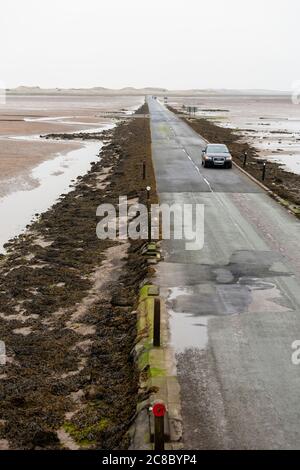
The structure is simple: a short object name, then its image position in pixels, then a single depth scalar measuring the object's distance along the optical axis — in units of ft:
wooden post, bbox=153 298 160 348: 35.17
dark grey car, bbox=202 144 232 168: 115.19
